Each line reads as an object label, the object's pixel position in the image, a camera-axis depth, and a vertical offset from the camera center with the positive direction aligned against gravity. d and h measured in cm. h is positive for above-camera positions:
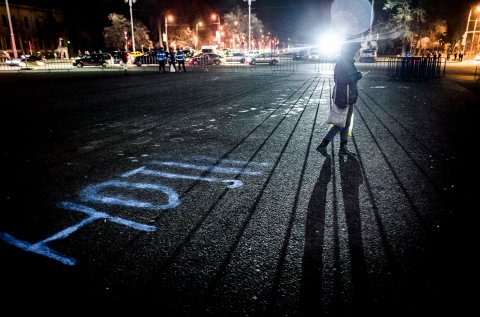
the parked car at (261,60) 3962 +70
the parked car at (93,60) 3738 +79
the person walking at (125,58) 2534 +67
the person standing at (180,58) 2770 +69
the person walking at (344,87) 532 -35
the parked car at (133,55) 4270 +155
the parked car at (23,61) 3666 +80
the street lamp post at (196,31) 7269 +778
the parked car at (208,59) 4125 +86
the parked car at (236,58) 4303 +103
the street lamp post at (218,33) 9097 +891
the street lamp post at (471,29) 3888 +409
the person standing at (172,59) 2589 +57
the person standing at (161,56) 2586 +81
